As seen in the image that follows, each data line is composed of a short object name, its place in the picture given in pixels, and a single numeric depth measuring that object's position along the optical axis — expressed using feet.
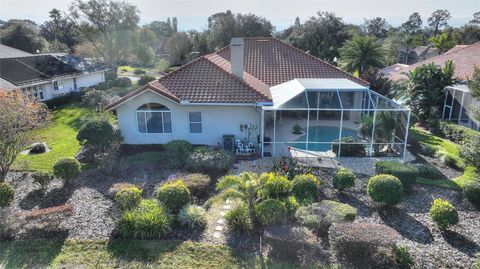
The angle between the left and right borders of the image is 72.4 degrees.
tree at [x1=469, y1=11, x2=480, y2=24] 330.07
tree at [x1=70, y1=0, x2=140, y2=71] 181.16
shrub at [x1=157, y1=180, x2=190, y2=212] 39.68
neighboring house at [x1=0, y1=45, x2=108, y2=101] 103.91
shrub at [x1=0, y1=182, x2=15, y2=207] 39.42
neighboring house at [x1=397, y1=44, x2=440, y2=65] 221.33
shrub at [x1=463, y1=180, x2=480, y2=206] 42.68
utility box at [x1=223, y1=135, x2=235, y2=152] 64.28
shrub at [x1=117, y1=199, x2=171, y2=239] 35.76
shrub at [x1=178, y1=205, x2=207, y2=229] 37.73
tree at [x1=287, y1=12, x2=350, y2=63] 158.92
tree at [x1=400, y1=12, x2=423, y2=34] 424.87
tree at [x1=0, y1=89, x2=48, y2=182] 48.96
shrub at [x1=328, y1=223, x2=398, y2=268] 31.30
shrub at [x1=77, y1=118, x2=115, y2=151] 58.65
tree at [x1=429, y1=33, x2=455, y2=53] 211.82
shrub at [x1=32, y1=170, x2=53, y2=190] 46.57
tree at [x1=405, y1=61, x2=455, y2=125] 85.15
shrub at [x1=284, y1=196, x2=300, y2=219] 37.63
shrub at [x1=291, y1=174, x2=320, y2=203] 42.63
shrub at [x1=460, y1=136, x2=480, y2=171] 49.16
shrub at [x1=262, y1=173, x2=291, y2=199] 40.68
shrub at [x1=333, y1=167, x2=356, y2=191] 45.24
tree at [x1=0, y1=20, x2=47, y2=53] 185.26
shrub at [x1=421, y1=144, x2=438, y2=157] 63.76
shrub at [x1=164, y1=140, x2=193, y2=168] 56.18
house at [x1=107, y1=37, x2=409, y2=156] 62.23
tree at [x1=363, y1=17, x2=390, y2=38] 326.65
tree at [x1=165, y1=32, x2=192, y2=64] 200.13
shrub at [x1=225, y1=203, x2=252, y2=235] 36.52
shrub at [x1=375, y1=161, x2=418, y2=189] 46.93
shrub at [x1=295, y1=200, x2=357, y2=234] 35.36
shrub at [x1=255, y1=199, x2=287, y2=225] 35.65
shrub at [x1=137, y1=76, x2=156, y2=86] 159.26
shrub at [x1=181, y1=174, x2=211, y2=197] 45.15
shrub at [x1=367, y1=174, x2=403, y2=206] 40.88
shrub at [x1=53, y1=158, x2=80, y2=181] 48.26
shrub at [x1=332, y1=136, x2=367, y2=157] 62.44
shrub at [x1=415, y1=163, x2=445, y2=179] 53.21
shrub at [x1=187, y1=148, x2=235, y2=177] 54.08
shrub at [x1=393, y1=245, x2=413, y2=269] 31.22
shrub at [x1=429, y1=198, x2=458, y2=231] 36.55
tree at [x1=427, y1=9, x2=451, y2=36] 380.58
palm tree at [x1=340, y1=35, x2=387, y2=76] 102.63
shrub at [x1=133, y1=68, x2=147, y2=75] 231.71
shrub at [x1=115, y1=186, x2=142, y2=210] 38.88
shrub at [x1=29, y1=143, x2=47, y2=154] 65.51
